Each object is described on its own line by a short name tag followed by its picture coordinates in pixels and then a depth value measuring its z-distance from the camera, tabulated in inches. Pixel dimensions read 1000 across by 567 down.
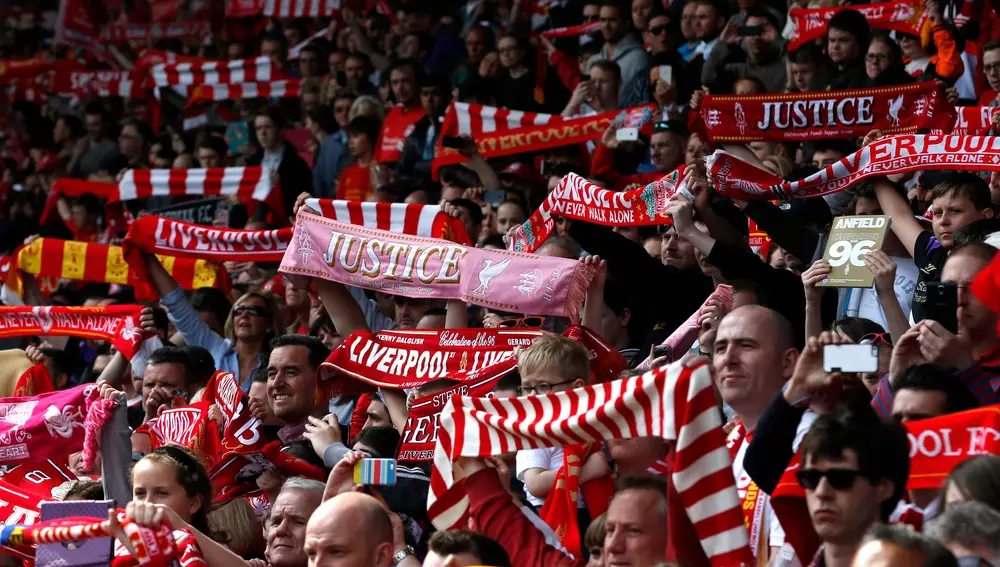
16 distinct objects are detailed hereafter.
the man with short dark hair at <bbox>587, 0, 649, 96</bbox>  866.8
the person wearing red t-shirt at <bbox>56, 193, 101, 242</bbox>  1000.9
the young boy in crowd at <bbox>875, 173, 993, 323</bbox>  455.8
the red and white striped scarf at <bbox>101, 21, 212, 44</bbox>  1440.7
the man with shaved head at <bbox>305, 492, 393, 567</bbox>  351.6
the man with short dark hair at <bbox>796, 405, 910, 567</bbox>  294.5
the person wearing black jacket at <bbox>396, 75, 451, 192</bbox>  885.8
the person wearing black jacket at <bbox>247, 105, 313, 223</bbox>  935.7
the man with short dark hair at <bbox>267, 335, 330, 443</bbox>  546.9
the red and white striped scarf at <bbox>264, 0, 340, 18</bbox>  1290.6
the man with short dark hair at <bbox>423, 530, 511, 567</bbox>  337.1
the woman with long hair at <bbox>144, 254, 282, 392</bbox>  658.8
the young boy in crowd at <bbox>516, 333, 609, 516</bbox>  417.4
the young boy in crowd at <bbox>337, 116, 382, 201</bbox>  877.8
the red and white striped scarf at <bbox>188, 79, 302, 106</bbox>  1173.7
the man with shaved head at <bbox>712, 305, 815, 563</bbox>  372.8
